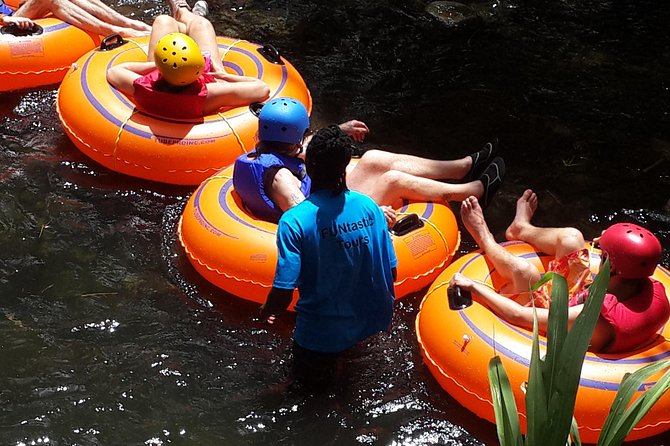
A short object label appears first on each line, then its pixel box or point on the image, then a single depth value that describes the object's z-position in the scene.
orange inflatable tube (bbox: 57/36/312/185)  5.96
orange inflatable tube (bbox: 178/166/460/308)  4.96
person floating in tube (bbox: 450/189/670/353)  4.13
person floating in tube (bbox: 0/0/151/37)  7.26
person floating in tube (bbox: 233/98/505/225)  4.96
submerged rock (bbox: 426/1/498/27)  9.28
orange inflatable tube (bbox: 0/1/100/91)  6.86
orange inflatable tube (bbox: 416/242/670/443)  4.12
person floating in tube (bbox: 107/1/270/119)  5.77
